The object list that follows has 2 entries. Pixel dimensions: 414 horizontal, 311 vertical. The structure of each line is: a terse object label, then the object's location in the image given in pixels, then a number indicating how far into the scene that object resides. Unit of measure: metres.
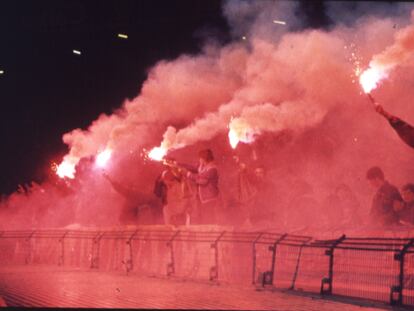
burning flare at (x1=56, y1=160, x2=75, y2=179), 28.16
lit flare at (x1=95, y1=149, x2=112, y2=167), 26.20
